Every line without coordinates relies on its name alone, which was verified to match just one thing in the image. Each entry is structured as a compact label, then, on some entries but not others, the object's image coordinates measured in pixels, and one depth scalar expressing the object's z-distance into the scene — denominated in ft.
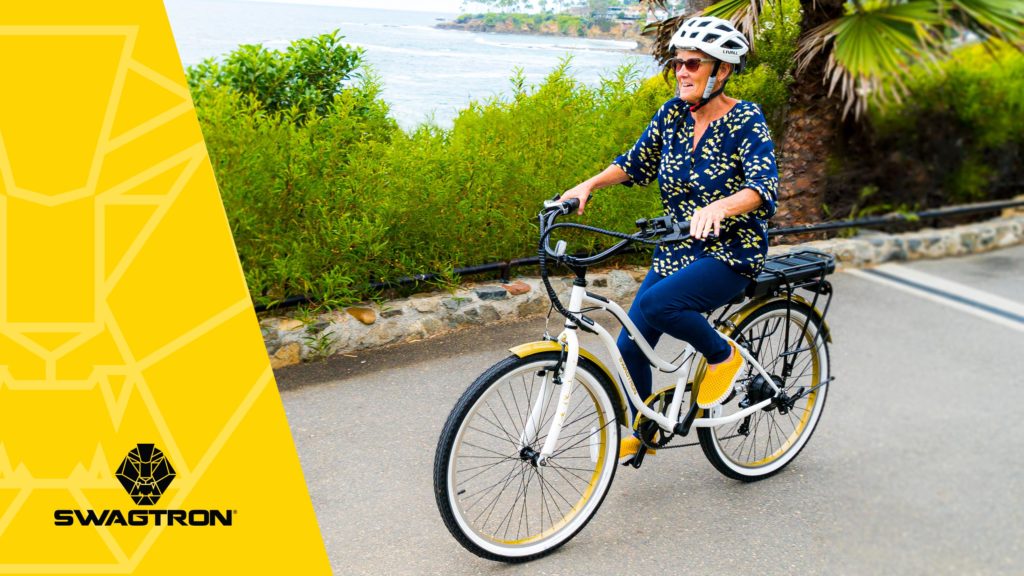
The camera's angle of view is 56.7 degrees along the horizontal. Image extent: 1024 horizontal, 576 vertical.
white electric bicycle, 11.18
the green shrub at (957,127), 29.45
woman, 11.21
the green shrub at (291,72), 24.79
